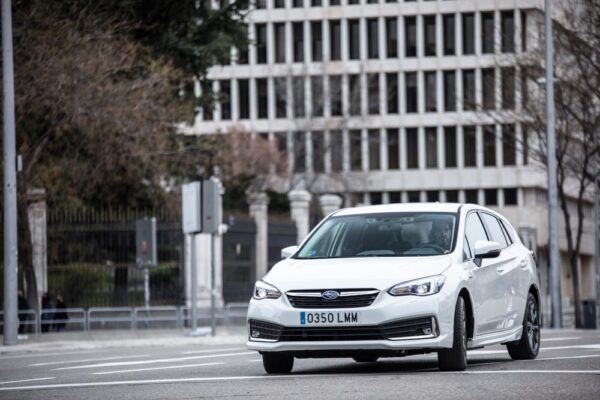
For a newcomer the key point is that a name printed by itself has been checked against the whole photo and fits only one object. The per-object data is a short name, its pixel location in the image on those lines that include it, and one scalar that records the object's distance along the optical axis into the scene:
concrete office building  90.44
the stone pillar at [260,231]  47.47
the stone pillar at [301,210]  52.09
